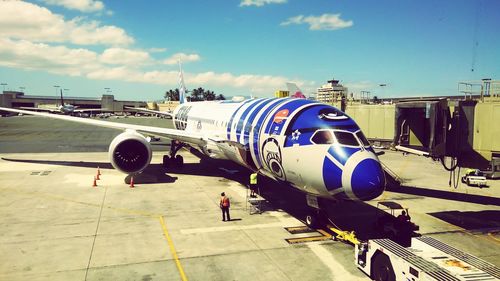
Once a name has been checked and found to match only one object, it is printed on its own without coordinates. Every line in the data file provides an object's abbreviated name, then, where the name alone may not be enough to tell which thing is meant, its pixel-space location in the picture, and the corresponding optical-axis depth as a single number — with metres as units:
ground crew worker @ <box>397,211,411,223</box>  14.71
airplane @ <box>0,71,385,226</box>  12.17
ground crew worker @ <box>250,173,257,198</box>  18.83
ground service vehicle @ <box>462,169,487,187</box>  25.41
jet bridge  15.78
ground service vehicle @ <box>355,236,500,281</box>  9.51
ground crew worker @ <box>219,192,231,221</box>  16.26
